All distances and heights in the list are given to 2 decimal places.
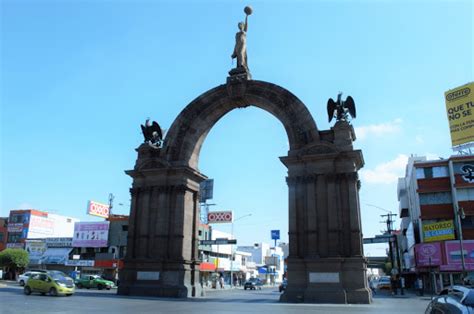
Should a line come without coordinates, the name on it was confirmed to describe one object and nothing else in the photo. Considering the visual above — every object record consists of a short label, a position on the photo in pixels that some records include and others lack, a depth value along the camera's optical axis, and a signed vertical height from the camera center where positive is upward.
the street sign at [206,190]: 74.69 +12.95
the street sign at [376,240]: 40.12 +2.25
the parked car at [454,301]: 6.82 -0.64
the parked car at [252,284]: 58.04 -3.02
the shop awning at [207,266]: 63.44 -0.70
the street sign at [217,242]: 51.17 +2.58
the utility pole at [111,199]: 88.88 +13.12
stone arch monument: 24.58 +3.80
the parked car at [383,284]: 49.74 -2.41
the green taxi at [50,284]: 26.58 -1.53
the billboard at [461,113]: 38.94 +14.29
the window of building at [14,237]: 79.31 +4.38
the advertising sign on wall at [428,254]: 44.53 +1.08
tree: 59.94 +0.32
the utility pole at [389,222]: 67.11 +6.77
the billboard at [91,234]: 66.00 +4.28
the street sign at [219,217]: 67.38 +7.26
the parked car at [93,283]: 45.88 -2.40
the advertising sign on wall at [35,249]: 71.12 +1.95
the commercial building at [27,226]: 78.88 +6.53
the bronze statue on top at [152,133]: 32.81 +10.04
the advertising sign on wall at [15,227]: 79.50 +6.26
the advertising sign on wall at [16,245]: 77.24 +2.82
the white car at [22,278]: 45.53 -1.95
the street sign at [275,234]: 60.51 +4.09
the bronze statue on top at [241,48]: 31.06 +16.23
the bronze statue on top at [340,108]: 27.73 +10.31
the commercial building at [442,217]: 43.16 +5.11
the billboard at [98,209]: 71.38 +9.03
